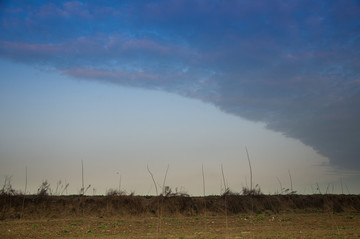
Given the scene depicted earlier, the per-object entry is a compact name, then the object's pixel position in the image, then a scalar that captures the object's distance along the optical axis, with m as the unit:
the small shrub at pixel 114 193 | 26.17
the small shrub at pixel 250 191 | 28.12
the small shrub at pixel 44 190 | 25.16
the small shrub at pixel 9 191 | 24.47
